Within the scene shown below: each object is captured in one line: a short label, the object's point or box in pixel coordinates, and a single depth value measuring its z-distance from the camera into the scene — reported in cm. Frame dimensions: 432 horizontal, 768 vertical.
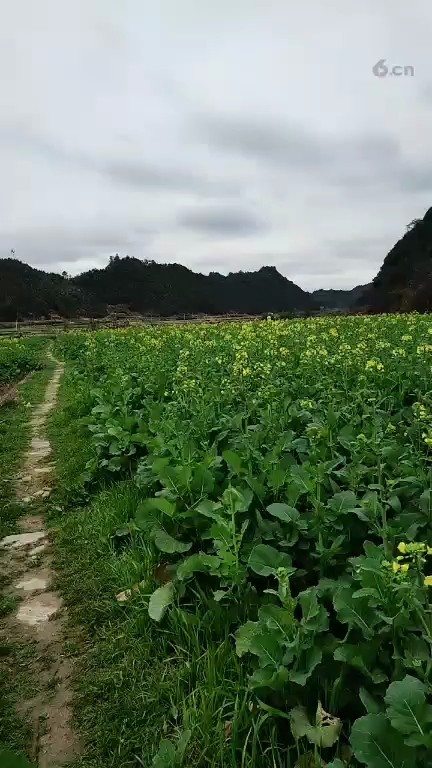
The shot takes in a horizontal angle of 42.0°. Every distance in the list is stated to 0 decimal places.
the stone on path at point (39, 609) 361
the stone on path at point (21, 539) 477
